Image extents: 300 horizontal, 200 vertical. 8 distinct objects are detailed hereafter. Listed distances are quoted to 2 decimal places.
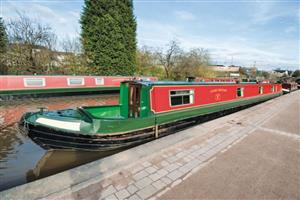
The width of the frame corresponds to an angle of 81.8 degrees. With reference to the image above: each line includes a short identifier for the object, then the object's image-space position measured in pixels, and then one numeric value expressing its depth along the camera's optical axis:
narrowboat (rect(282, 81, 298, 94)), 22.24
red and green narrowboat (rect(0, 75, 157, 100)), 9.99
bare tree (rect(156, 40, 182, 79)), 22.67
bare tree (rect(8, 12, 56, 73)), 14.97
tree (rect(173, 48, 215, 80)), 23.02
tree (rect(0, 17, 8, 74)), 14.09
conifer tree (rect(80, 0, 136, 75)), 16.83
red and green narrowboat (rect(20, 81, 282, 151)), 4.22
